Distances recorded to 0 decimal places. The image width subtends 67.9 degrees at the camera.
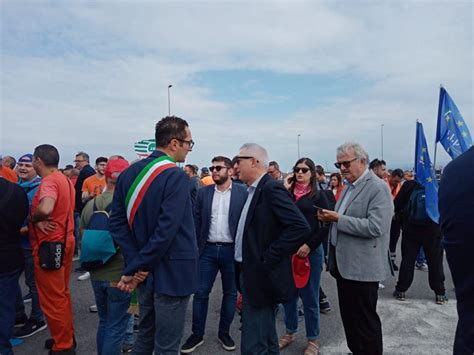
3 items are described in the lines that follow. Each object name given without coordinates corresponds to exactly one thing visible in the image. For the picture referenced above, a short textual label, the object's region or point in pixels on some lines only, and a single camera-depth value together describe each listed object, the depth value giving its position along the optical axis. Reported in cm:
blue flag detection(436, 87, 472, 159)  443
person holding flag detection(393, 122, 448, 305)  517
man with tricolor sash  231
